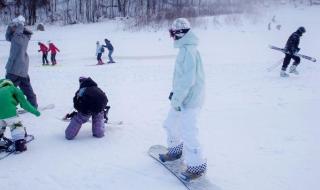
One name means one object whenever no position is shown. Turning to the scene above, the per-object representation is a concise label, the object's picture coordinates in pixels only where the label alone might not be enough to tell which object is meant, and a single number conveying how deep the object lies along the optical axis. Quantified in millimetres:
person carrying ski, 12469
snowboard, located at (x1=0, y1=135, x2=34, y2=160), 5551
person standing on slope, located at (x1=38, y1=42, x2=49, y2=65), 19266
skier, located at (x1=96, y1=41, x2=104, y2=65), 18145
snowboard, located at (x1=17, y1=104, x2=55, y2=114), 8341
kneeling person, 6098
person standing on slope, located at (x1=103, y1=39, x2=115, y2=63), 18705
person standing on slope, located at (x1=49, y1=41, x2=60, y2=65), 18878
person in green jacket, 5543
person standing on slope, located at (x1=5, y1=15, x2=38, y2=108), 7355
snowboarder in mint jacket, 4551
